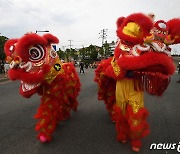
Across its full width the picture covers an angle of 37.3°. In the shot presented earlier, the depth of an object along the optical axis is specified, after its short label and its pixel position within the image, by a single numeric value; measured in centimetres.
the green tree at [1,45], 2586
